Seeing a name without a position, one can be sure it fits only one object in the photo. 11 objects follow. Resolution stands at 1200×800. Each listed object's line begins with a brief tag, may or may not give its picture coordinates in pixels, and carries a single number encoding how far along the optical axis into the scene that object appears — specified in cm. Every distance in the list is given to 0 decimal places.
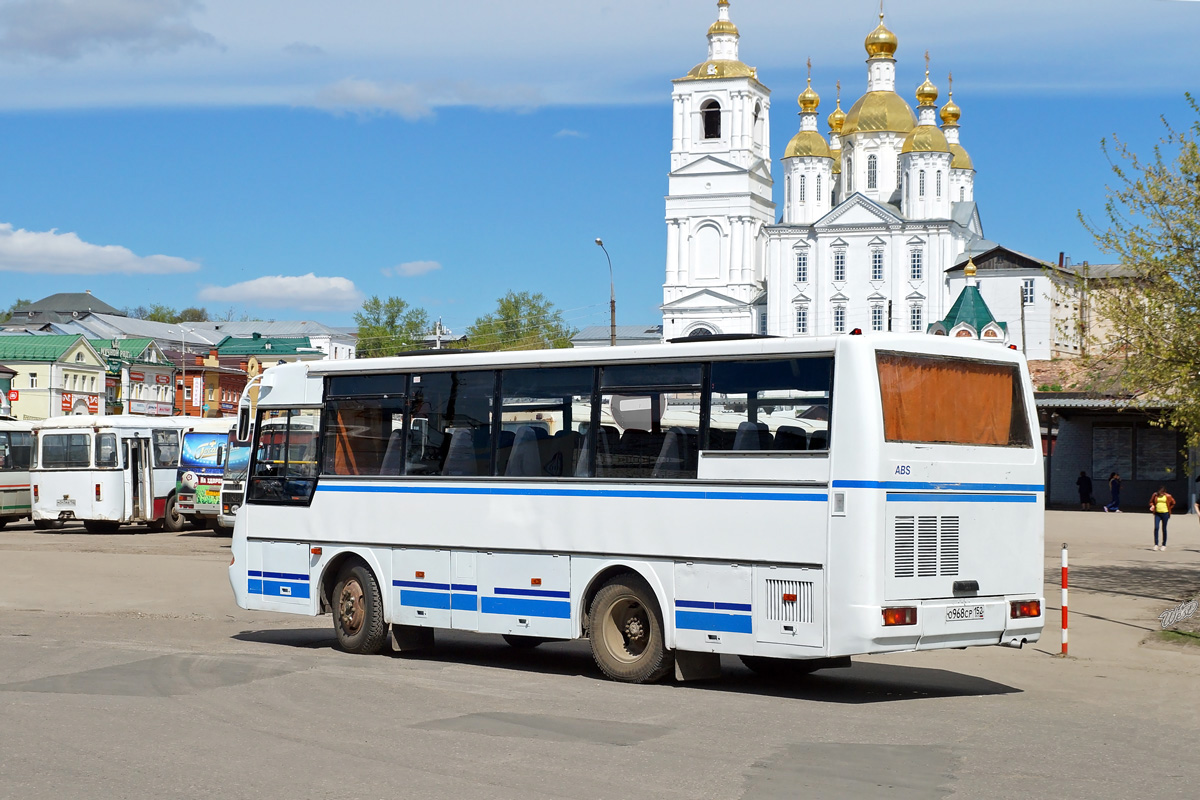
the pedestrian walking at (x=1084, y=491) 5278
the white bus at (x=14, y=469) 3847
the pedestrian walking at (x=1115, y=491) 5053
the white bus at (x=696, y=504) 1108
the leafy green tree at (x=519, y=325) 12900
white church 11356
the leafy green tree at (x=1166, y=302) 2075
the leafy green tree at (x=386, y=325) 13412
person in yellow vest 3162
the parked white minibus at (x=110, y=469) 3653
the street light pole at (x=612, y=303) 4913
